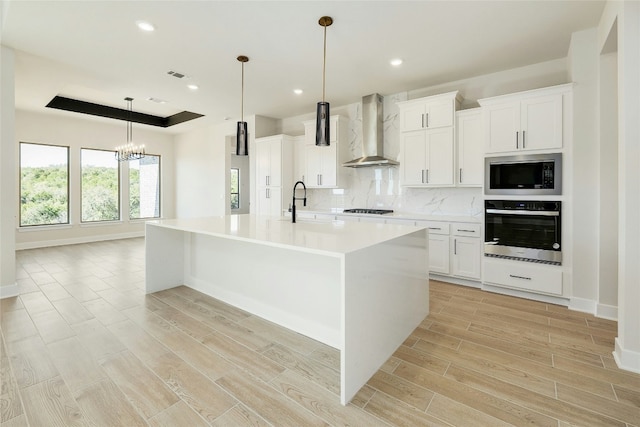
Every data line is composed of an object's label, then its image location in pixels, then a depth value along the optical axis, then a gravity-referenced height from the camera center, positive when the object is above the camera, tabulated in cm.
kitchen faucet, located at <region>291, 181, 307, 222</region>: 297 -2
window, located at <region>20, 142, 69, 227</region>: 625 +59
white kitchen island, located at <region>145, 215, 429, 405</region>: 178 -54
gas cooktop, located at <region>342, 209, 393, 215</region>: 465 +1
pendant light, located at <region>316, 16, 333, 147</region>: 271 +79
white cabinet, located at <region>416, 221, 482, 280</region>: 374 -47
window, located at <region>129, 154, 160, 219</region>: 779 +65
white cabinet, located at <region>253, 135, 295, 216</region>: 582 +78
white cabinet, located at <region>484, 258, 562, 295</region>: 321 -71
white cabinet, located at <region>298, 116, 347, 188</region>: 518 +95
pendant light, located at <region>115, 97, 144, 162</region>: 622 +126
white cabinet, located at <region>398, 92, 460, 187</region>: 402 +98
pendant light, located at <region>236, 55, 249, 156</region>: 338 +80
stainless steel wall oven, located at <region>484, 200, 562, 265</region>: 320 -21
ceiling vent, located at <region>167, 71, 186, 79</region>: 404 +186
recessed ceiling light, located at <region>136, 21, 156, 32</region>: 286 +177
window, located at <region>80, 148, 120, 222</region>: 701 +63
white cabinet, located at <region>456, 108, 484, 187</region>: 383 +82
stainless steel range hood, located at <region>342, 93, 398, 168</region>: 478 +129
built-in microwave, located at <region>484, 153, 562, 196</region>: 319 +41
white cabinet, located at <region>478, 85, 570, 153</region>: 316 +100
